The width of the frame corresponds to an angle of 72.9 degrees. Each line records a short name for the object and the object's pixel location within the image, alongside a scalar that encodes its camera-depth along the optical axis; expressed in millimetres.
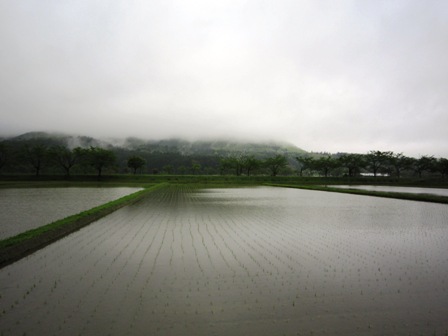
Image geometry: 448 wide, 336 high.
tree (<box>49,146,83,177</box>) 88375
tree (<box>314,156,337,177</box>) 100562
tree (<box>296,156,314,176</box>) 104512
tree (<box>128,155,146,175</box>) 104438
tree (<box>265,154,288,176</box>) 101250
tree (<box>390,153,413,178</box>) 104062
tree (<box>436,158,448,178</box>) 97938
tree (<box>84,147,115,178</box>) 86738
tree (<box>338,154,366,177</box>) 100688
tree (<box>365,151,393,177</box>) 102312
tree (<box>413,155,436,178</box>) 105188
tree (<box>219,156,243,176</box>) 104812
